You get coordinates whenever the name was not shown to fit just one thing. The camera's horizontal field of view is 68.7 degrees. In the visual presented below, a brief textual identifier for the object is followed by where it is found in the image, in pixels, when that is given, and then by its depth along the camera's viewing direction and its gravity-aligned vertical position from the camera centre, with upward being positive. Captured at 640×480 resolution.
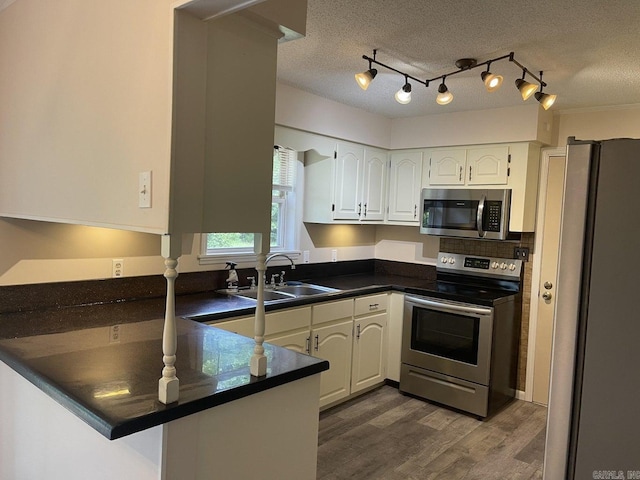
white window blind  3.83 +0.37
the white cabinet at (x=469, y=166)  3.79 +0.47
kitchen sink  3.29 -0.60
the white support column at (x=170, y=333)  1.37 -0.37
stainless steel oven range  3.51 -0.93
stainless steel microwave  3.70 +0.07
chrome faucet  3.67 -0.42
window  3.83 +0.07
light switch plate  1.42 +0.05
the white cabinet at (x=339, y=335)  3.03 -0.88
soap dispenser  3.33 -0.48
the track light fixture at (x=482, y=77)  2.53 +0.78
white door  3.84 -0.46
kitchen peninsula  1.40 -0.66
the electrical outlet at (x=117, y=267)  2.75 -0.37
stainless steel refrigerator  1.09 -0.23
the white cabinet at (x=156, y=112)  1.38 +0.32
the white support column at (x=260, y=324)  1.64 -0.40
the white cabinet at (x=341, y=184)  3.91 +0.26
